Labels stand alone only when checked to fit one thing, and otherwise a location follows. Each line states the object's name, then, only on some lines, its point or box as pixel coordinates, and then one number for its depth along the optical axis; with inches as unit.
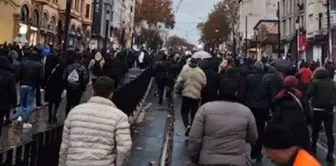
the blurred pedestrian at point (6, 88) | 380.5
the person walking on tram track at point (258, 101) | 387.2
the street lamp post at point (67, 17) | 630.2
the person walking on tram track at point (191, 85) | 455.8
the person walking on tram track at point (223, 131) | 215.6
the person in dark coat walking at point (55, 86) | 527.8
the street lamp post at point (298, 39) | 1615.9
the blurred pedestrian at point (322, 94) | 395.5
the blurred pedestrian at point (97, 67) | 615.0
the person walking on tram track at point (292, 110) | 287.4
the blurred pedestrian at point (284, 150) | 123.0
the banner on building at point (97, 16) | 2832.2
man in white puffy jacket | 194.1
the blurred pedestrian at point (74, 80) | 509.7
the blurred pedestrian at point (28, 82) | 513.0
